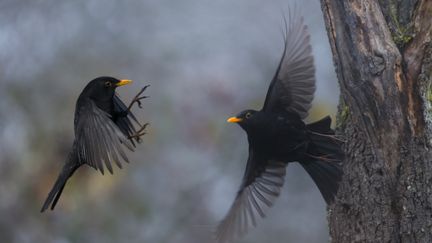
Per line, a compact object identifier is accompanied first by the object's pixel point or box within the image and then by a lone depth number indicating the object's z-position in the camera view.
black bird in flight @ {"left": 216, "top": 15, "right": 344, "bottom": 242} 8.08
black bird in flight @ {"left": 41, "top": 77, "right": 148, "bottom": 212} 7.52
